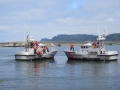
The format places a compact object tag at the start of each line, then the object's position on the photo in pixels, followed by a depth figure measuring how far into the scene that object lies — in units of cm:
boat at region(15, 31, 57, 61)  6975
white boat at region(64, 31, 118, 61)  6675
